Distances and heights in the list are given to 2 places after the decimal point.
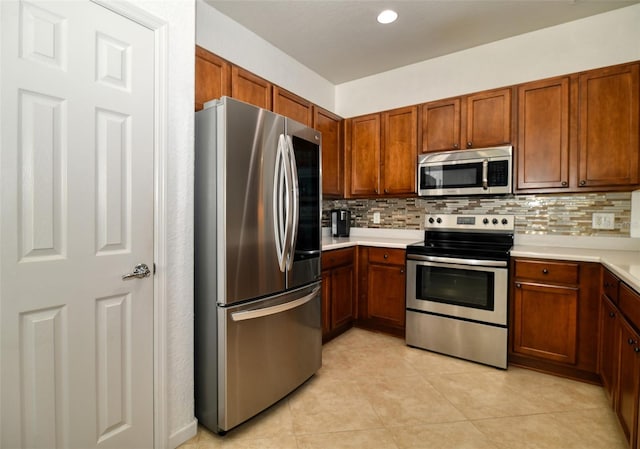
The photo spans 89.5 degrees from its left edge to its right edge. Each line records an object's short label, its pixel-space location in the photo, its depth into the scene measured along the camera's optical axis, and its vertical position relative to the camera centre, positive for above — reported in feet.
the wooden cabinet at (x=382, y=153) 10.66 +2.30
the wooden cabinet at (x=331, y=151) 10.85 +2.45
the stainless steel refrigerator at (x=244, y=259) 5.59 -0.75
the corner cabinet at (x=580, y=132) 7.66 +2.24
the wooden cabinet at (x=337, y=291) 9.52 -2.23
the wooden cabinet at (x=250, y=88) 7.68 +3.29
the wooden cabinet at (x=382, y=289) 10.07 -2.24
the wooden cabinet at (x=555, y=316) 7.41 -2.30
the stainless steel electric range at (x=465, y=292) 8.29 -1.96
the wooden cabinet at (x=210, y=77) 6.84 +3.14
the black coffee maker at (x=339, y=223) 12.21 -0.14
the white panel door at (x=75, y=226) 3.86 -0.11
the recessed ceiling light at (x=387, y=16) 8.08 +5.20
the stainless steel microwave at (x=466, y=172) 8.96 +1.42
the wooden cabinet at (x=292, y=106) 8.94 +3.34
